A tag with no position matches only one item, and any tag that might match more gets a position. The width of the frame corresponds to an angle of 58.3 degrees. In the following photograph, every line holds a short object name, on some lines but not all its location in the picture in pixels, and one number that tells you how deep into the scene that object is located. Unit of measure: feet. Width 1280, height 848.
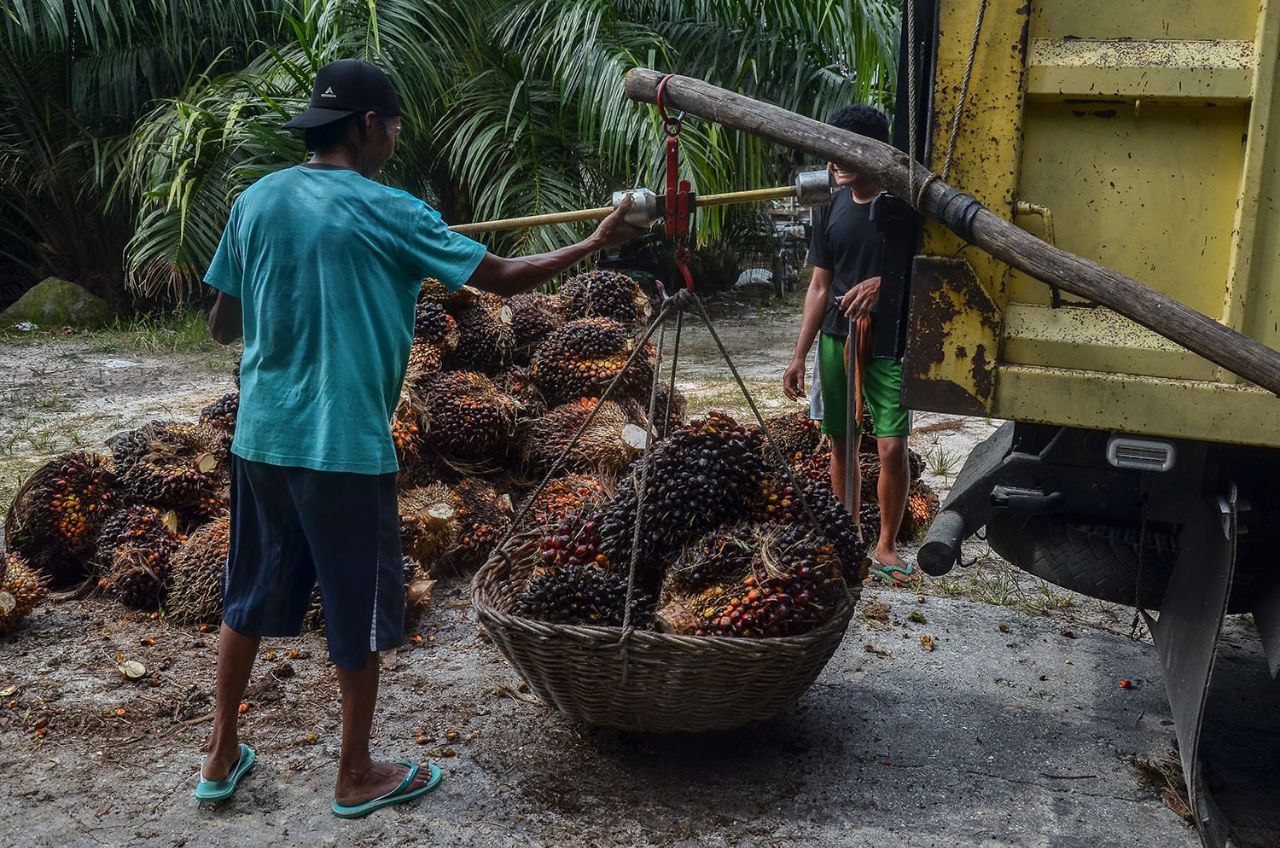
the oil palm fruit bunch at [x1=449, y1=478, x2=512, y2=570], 15.47
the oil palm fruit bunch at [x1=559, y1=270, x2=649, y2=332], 18.61
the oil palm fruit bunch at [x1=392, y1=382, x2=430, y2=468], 15.42
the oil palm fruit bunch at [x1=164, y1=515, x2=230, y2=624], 13.66
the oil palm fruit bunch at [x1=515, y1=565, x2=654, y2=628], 9.78
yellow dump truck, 8.23
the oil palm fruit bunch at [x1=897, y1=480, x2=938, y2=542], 16.90
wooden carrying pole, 7.55
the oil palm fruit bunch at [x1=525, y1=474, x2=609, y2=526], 13.76
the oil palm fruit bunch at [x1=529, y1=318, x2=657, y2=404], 17.29
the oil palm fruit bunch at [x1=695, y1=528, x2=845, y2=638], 9.69
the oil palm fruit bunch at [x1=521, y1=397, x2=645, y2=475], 16.06
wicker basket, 9.36
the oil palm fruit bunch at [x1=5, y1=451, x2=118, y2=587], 14.85
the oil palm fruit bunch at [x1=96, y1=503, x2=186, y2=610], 14.08
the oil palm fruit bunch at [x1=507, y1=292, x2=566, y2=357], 18.67
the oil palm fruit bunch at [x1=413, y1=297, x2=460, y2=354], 17.34
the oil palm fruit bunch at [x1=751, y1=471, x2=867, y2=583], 10.82
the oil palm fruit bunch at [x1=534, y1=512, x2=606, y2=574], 10.76
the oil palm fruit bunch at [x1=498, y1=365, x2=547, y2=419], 17.35
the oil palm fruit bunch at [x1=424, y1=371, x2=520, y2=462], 16.33
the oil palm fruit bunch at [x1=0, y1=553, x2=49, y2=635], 13.34
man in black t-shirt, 14.44
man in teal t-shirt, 8.89
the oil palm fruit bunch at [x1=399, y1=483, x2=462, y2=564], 14.80
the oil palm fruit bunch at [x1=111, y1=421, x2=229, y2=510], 14.93
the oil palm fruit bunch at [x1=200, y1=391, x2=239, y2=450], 15.62
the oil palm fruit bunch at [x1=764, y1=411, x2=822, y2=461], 17.56
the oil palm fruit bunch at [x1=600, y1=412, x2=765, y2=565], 10.80
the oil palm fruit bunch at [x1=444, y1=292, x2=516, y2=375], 18.01
